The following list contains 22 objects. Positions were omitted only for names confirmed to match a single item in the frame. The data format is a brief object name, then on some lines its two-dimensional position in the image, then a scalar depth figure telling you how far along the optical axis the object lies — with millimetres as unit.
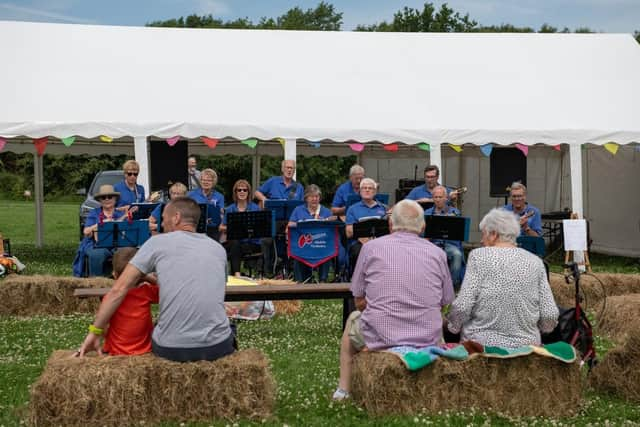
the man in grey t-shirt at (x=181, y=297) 4773
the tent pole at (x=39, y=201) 17233
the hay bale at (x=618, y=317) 7953
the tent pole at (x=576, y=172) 12781
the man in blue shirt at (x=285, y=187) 12172
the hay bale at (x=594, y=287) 9609
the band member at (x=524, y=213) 10594
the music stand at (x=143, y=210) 10922
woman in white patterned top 5070
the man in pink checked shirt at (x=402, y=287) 5035
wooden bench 6875
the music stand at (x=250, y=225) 10719
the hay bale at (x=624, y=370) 5547
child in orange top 4980
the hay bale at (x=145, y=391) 4672
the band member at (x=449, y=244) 10738
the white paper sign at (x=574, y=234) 8570
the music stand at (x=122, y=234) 10445
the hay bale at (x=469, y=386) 4922
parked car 16297
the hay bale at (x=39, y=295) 9008
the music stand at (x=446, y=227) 10102
